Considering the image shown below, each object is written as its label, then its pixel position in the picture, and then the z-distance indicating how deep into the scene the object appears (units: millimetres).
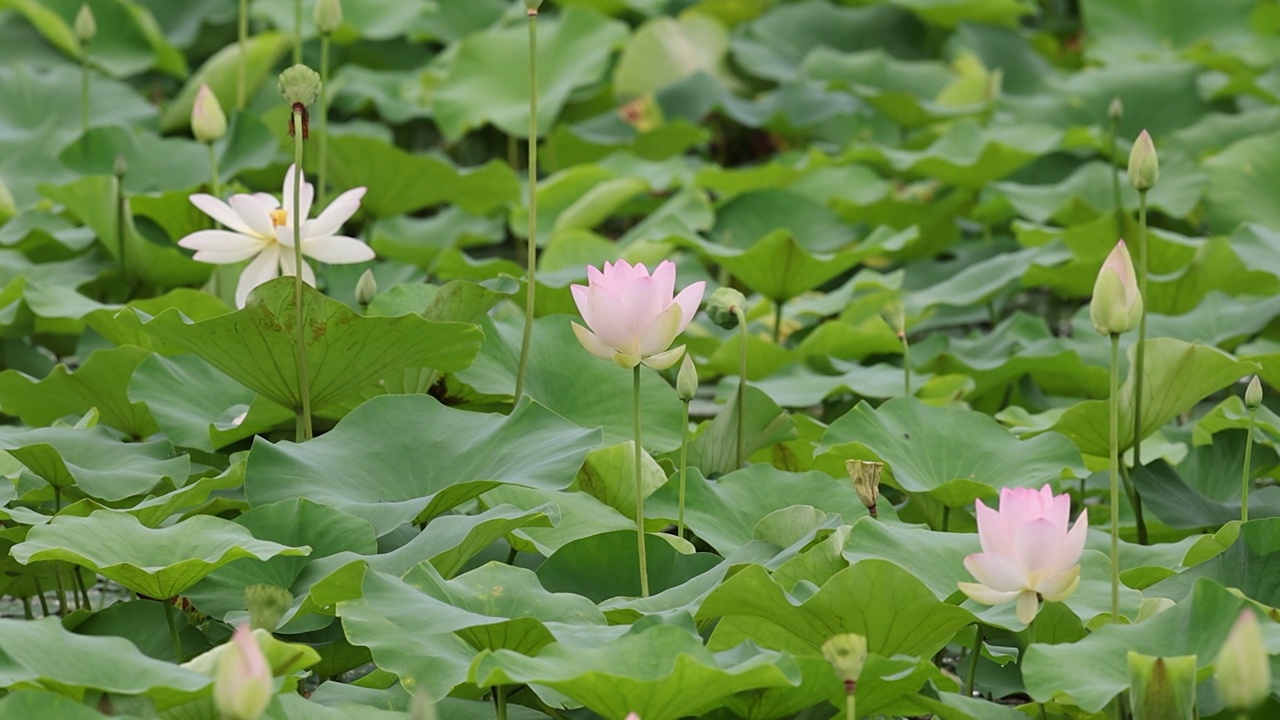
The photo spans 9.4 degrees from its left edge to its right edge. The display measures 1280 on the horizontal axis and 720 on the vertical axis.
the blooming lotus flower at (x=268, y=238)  9543
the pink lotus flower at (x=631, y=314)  9002
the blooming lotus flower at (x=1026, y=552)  8719
